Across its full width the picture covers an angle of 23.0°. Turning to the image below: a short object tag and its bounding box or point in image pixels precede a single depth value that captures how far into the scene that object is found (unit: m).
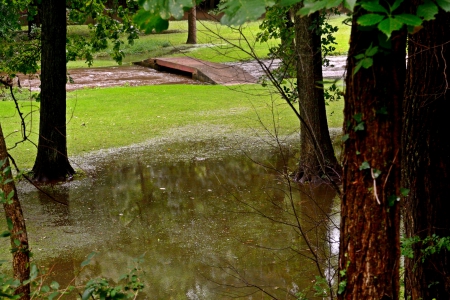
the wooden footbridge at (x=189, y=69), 32.57
